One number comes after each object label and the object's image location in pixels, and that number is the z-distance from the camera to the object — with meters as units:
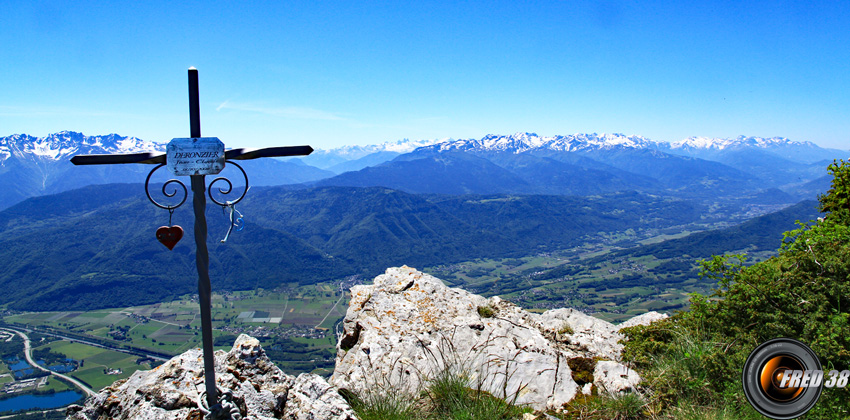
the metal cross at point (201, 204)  4.48
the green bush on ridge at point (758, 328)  5.18
